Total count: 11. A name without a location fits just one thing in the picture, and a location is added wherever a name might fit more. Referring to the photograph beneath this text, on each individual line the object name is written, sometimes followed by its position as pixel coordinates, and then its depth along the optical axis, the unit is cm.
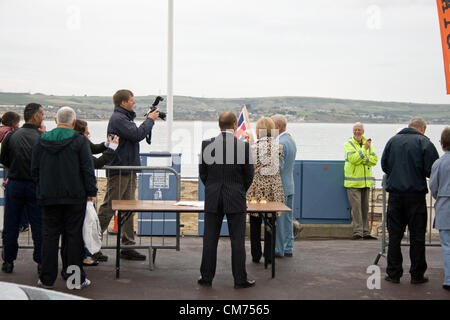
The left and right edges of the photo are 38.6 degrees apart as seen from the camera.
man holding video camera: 845
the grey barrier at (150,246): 819
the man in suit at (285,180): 891
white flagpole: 1202
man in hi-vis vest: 1120
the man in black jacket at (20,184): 745
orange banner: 899
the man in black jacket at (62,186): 678
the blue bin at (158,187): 1040
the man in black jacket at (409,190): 747
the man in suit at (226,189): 699
